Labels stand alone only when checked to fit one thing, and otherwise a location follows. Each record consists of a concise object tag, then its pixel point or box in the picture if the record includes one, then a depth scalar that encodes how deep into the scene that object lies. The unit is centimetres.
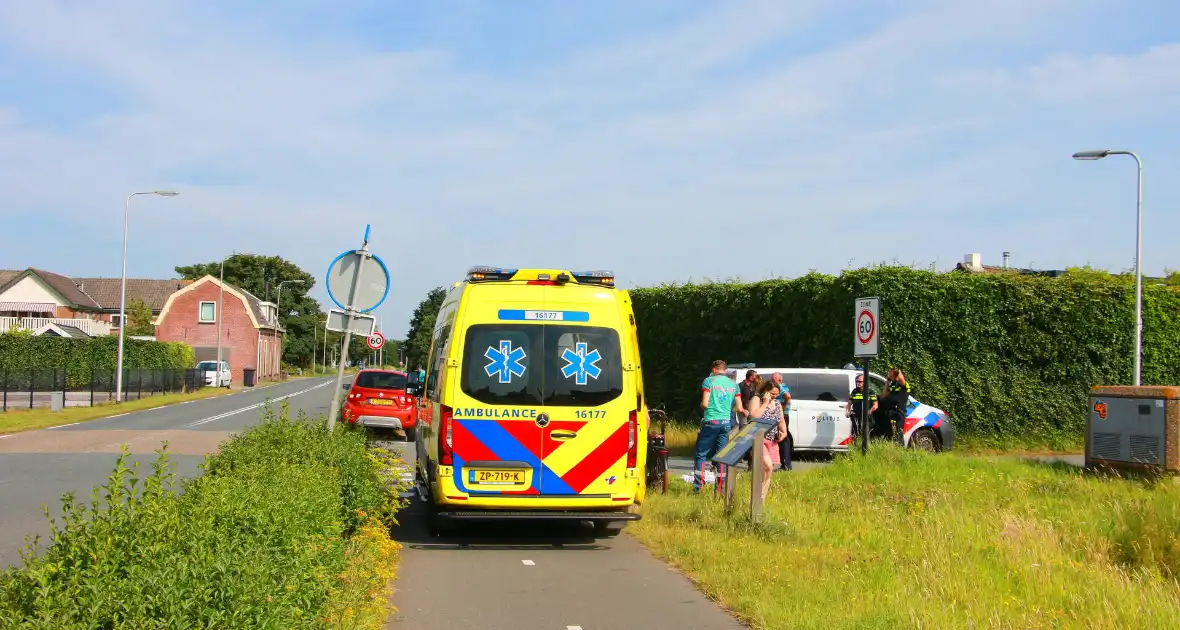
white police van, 1925
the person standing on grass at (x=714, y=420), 1343
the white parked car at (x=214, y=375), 6234
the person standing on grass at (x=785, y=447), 1662
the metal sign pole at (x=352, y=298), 1157
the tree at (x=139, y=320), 8394
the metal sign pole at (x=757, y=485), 1012
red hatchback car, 2400
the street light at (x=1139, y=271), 2152
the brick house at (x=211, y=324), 8250
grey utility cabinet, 1427
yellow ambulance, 962
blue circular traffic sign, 1179
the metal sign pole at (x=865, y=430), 1497
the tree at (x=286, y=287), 12019
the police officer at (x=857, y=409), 1845
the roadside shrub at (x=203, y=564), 388
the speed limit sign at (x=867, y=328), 1395
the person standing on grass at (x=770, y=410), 1264
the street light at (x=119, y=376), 4117
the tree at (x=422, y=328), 8241
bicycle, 1325
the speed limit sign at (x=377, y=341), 3821
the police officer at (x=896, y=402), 1844
